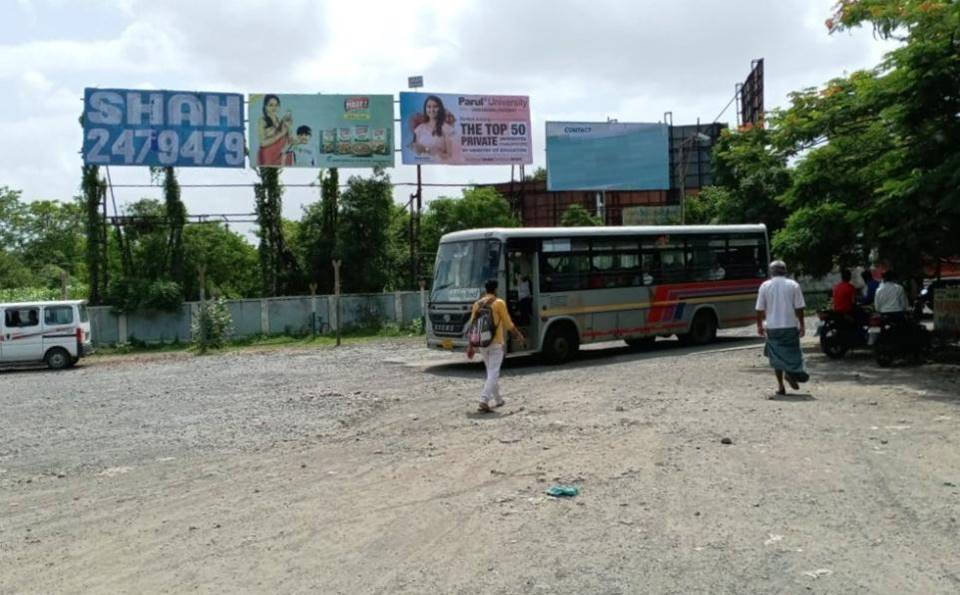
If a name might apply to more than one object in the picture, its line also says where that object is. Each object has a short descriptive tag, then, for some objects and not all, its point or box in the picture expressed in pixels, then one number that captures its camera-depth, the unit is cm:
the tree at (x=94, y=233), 3250
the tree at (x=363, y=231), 3469
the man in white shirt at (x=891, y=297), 1409
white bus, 1672
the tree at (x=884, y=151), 1232
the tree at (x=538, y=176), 5406
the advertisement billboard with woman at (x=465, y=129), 3359
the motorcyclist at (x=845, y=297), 1542
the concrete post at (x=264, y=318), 3206
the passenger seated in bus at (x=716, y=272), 2005
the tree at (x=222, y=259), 3681
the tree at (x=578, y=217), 4269
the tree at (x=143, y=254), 3141
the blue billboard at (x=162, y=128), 3052
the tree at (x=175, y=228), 3366
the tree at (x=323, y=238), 3516
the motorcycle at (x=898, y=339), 1421
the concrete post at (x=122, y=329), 3089
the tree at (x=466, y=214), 4359
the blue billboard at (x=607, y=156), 3641
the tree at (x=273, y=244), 3506
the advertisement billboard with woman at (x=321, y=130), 3238
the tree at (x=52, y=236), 5766
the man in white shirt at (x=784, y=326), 1096
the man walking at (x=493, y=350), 1102
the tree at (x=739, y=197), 2395
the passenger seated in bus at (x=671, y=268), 1908
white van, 2295
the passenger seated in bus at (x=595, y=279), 1784
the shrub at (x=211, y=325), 2692
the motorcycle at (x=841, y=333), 1559
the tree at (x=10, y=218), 5641
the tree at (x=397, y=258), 3588
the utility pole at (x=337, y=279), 2598
